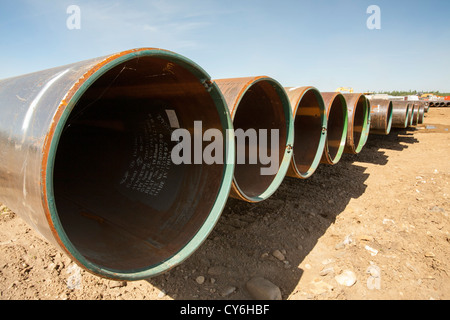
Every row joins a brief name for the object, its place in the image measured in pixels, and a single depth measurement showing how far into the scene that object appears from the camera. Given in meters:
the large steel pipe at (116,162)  1.13
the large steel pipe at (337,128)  3.64
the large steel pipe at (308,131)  2.77
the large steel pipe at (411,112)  8.17
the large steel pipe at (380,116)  5.72
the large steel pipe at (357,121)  3.81
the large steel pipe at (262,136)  2.37
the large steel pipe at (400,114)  6.97
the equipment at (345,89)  13.86
